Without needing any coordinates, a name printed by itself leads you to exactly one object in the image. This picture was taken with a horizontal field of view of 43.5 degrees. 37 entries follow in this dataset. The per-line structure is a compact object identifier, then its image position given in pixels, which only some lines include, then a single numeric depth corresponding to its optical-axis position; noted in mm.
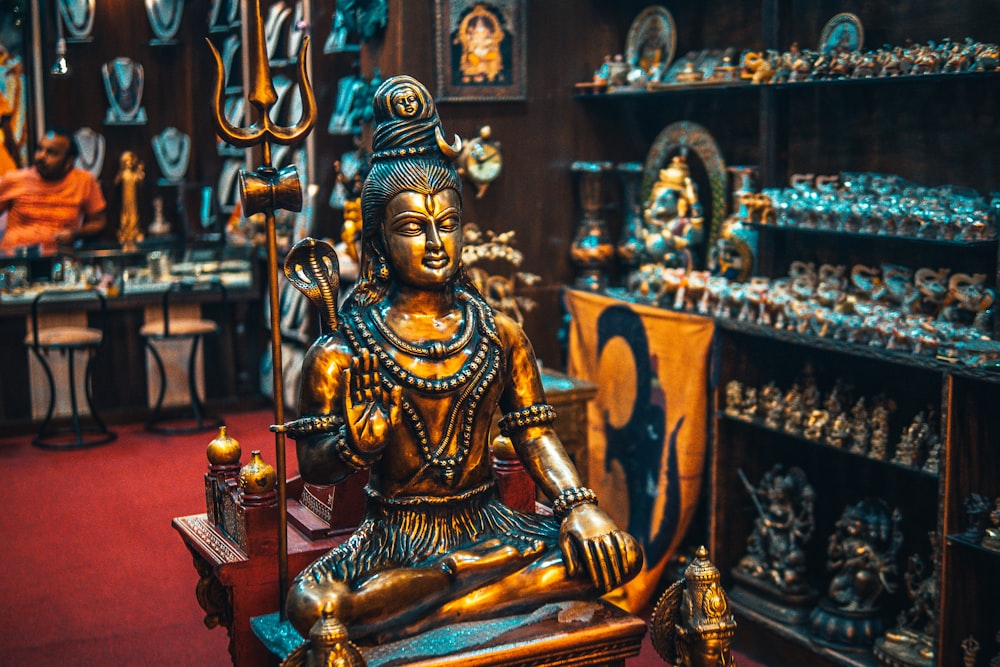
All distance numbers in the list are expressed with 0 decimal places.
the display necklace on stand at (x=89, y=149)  9148
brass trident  2406
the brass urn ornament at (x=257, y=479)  2717
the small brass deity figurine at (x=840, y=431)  3959
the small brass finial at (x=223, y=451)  2967
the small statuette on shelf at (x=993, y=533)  3352
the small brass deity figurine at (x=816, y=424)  4035
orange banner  4449
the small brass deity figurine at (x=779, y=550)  4241
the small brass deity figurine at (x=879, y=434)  3844
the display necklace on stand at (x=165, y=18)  9070
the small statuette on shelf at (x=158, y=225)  9242
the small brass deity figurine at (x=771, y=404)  4219
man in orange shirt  8219
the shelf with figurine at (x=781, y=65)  3625
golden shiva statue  2404
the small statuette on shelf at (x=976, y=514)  3434
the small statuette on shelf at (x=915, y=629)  3691
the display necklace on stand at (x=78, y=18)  9000
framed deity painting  4816
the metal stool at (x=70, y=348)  6637
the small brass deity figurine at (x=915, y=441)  3719
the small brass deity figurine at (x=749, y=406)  4297
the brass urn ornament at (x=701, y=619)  2426
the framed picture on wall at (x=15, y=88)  9006
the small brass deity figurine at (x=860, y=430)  3908
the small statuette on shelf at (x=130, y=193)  8914
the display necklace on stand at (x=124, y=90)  9070
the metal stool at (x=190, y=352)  7008
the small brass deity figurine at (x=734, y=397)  4320
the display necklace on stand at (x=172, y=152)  9266
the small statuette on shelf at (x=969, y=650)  3484
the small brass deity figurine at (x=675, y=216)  4770
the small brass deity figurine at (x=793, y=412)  4145
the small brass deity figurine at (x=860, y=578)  3975
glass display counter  7016
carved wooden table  2723
